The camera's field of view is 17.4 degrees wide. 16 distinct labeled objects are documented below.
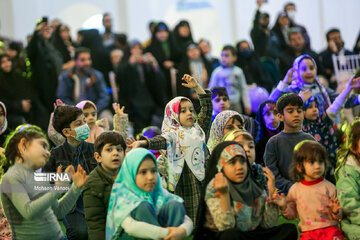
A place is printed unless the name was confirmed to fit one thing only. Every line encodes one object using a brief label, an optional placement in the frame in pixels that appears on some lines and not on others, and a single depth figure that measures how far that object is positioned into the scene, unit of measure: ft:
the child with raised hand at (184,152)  33.59
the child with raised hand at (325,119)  39.52
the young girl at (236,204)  26.46
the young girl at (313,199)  28.49
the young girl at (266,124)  40.31
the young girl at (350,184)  28.60
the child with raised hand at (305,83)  41.44
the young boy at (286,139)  34.94
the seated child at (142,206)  25.72
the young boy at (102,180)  29.34
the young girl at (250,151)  28.79
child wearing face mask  33.07
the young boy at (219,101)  42.23
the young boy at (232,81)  51.78
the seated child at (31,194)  27.09
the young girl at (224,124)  35.16
